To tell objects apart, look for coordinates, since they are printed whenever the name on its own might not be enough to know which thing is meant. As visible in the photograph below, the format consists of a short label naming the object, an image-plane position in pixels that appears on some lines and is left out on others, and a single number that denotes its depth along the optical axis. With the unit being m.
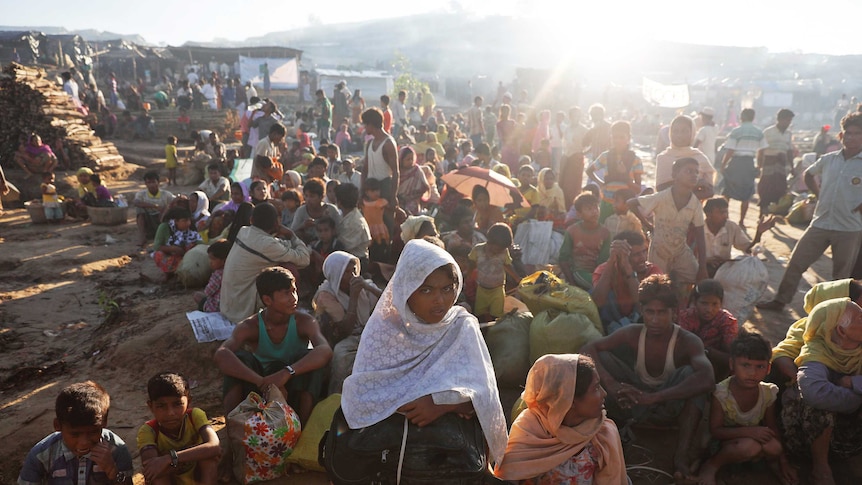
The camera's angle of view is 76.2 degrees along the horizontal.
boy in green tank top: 3.39
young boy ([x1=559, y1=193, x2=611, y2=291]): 5.32
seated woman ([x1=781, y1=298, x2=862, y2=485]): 3.13
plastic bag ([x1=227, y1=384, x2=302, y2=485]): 3.15
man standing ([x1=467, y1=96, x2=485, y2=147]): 14.89
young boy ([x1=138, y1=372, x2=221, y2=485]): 2.77
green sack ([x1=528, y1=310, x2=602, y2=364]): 4.10
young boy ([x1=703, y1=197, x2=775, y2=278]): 5.45
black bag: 2.44
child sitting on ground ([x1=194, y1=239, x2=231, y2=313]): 5.20
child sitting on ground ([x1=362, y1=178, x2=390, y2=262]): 6.16
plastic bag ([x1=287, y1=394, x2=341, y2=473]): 3.29
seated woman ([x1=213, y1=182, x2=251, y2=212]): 7.28
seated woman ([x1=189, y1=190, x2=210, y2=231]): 7.75
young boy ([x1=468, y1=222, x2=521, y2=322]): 4.84
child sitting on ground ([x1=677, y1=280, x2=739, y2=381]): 3.81
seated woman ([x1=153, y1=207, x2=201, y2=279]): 6.92
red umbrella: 7.08
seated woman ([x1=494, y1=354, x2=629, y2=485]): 2.58
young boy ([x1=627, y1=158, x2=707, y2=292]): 4.75
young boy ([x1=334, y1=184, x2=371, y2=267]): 5.65
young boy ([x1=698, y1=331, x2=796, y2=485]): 3.13
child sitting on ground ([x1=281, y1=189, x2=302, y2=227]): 6.71
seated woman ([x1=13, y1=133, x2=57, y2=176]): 12.09
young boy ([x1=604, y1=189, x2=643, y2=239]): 5.75
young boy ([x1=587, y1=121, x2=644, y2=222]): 6.52
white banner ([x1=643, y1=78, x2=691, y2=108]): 20.64
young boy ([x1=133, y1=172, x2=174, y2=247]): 8.74
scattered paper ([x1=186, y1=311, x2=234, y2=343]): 4.57
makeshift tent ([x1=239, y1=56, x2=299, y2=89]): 27.72
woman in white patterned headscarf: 2.47
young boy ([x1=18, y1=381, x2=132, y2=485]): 2.59
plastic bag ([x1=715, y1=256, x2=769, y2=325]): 4.88
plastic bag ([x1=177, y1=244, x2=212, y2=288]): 6.59
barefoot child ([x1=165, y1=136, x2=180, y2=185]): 13.48
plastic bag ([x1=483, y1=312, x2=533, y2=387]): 4.25
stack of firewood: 13.26
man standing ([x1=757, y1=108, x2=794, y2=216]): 8.70
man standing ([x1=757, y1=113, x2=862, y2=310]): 5.09
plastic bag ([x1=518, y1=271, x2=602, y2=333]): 4.31
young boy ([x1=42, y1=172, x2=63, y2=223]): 9.98
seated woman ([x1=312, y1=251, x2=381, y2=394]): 4.31
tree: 29.62
